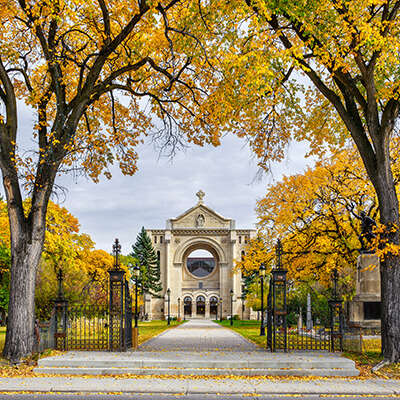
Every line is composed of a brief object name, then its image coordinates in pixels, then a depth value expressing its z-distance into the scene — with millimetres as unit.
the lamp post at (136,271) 27775
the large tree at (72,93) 12906
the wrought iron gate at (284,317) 14312
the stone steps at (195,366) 11305
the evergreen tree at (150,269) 72181
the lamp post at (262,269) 24156
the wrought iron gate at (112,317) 14121
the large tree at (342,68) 12305
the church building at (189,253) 72812
